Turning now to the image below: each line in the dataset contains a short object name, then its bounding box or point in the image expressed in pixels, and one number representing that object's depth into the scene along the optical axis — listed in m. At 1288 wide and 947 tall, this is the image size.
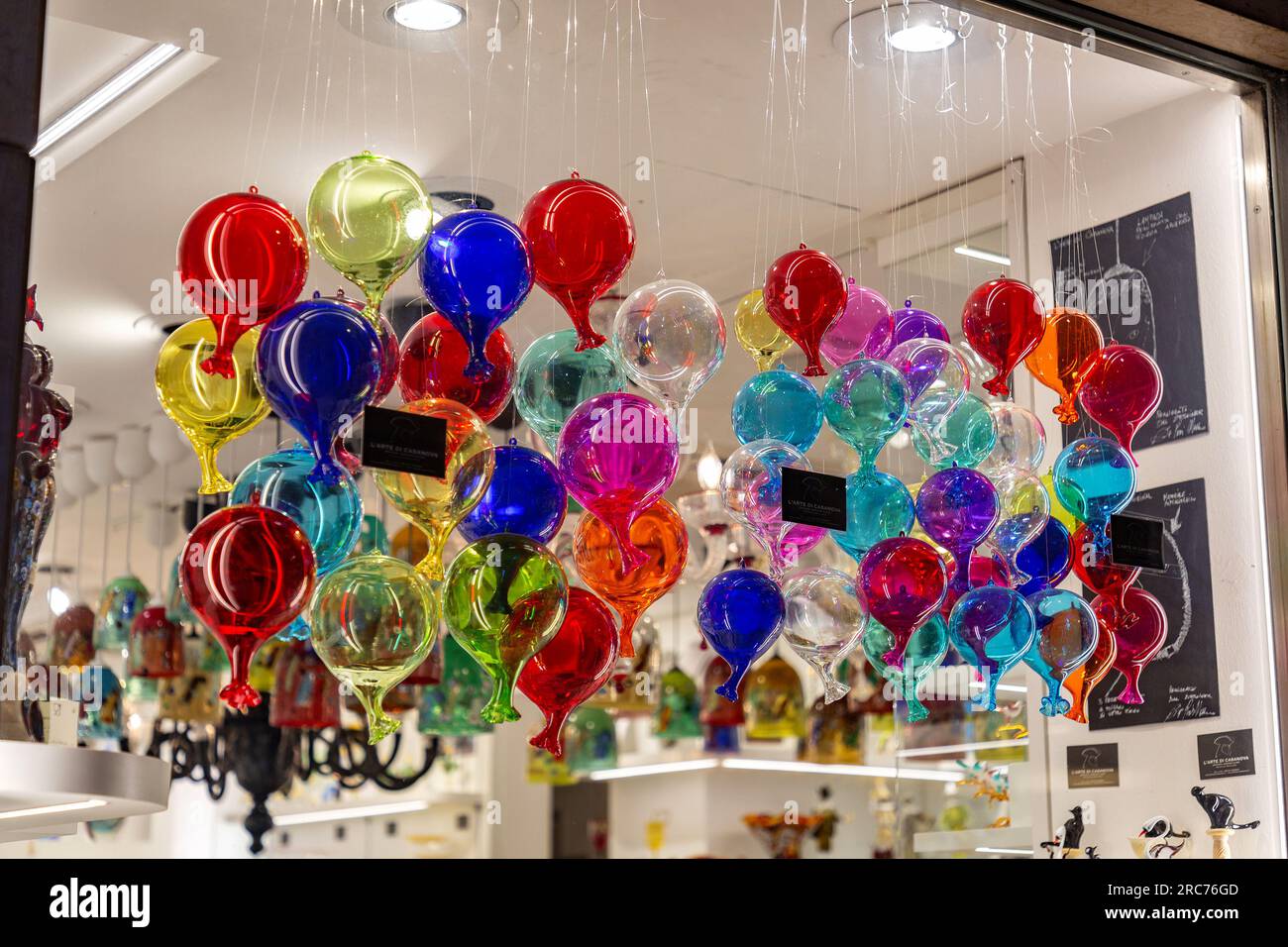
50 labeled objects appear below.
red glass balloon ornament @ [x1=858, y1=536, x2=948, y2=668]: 2.53
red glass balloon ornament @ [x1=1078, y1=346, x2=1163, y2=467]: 2.93
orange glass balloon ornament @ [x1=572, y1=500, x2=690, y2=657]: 2.44
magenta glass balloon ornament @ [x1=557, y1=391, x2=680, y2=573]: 2.32
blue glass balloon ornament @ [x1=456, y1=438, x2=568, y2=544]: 2.34
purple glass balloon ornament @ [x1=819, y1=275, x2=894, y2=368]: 2.88
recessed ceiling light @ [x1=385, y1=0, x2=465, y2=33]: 3.17
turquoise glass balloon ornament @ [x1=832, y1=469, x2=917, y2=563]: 2.65
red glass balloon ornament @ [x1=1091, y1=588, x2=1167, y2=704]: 2.91
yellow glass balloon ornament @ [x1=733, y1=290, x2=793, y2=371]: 2.91
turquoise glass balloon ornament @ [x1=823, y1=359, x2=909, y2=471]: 2.60
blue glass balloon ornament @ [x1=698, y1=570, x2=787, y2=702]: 2.49
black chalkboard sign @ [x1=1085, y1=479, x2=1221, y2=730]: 3.38
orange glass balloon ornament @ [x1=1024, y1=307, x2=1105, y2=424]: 2.93
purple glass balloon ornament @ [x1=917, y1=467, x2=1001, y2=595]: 2.63
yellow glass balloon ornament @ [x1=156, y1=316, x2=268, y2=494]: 2.25
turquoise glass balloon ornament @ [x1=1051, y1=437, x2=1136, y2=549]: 2.85
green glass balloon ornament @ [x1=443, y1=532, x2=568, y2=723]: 2.19
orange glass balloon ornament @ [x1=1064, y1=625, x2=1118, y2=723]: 2.81
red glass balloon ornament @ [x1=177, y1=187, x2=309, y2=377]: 2.13
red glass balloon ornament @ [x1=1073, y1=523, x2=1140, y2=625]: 2.88
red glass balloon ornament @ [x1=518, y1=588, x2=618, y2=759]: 2.32
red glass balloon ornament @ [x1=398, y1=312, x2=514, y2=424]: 2.44
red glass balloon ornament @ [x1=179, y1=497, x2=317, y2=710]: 1.99
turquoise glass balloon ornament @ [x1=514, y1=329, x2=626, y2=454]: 2.49
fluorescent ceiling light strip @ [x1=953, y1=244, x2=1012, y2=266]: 3.81
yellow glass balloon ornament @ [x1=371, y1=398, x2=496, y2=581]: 2.21
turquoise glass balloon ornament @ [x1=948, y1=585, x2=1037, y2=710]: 2.60
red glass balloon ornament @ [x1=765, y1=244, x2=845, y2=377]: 2.65
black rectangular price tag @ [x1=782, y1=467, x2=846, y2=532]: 2.47
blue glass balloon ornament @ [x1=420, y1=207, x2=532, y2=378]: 2.33
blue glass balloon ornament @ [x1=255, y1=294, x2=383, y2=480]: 2.09
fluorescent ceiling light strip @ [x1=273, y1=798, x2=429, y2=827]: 8.20
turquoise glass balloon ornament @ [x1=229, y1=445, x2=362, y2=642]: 2.24
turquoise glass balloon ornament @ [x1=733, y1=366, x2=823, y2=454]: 2.68
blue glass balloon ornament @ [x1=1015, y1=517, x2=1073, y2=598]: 2.80
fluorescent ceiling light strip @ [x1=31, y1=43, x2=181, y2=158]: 3.31
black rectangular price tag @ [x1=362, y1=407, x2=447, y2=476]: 2.10
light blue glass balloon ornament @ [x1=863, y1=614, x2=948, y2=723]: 2.67
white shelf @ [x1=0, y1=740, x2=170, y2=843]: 1.22
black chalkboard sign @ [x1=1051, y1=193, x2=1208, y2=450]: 3.52
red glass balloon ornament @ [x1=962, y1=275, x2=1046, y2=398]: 2.81
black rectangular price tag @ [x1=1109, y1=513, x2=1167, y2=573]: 2.87
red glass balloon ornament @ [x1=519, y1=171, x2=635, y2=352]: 2.42
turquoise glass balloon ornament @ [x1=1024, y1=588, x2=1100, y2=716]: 2.70
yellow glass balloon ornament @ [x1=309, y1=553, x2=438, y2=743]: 2.10
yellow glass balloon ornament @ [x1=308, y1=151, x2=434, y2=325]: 2.25
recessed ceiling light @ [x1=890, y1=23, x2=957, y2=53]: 3.34
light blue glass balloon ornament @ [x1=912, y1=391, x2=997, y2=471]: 2.79
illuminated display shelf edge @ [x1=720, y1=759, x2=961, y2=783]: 8.39
